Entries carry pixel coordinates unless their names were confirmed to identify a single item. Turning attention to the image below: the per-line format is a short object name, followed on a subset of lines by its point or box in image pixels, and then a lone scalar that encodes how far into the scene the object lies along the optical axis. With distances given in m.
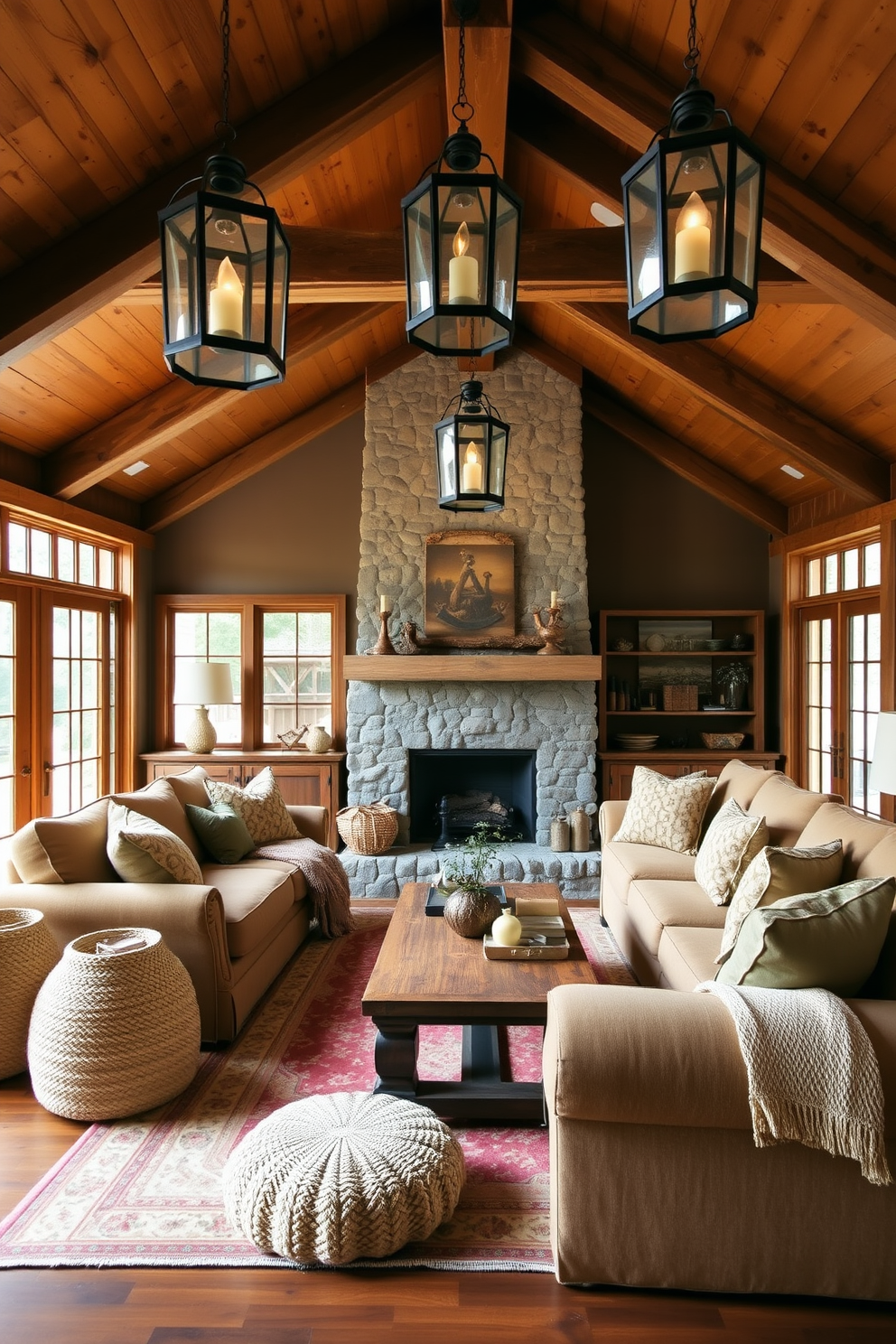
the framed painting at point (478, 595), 6.38
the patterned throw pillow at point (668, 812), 4.56
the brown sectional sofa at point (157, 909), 3.21
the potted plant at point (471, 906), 3.29
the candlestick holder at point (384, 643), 6.21
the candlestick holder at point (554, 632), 6.15
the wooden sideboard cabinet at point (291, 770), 6.45
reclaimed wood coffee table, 2.66
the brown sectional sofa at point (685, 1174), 1.90
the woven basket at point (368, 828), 5.96
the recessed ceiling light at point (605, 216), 4.44
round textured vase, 3.28
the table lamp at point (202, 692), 6.45
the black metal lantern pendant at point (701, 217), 1.52
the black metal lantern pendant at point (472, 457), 3.52
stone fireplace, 6.34
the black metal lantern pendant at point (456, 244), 1.73
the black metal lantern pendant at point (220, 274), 1.67
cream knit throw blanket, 1.85
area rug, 2.13
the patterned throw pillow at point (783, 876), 2.67
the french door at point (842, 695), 5.40
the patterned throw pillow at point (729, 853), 3.56
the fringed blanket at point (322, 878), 4.48
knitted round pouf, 2.04
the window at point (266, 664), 6.93
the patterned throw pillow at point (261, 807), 4.62
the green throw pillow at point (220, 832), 4.27
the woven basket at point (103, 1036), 2.69
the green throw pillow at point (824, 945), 2.12
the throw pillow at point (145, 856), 3.38
